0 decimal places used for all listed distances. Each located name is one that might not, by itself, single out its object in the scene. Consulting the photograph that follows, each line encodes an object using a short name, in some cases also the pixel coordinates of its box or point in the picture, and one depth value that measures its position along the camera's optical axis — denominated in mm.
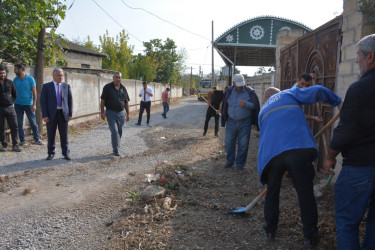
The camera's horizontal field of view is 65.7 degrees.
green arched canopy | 18000
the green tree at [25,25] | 6445
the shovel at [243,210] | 3475
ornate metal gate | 4531
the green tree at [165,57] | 36062
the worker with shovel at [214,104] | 9422
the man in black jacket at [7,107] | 6180
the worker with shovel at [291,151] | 2652
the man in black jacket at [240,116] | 5383
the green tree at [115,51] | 26453
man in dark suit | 5645
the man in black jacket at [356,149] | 2049
